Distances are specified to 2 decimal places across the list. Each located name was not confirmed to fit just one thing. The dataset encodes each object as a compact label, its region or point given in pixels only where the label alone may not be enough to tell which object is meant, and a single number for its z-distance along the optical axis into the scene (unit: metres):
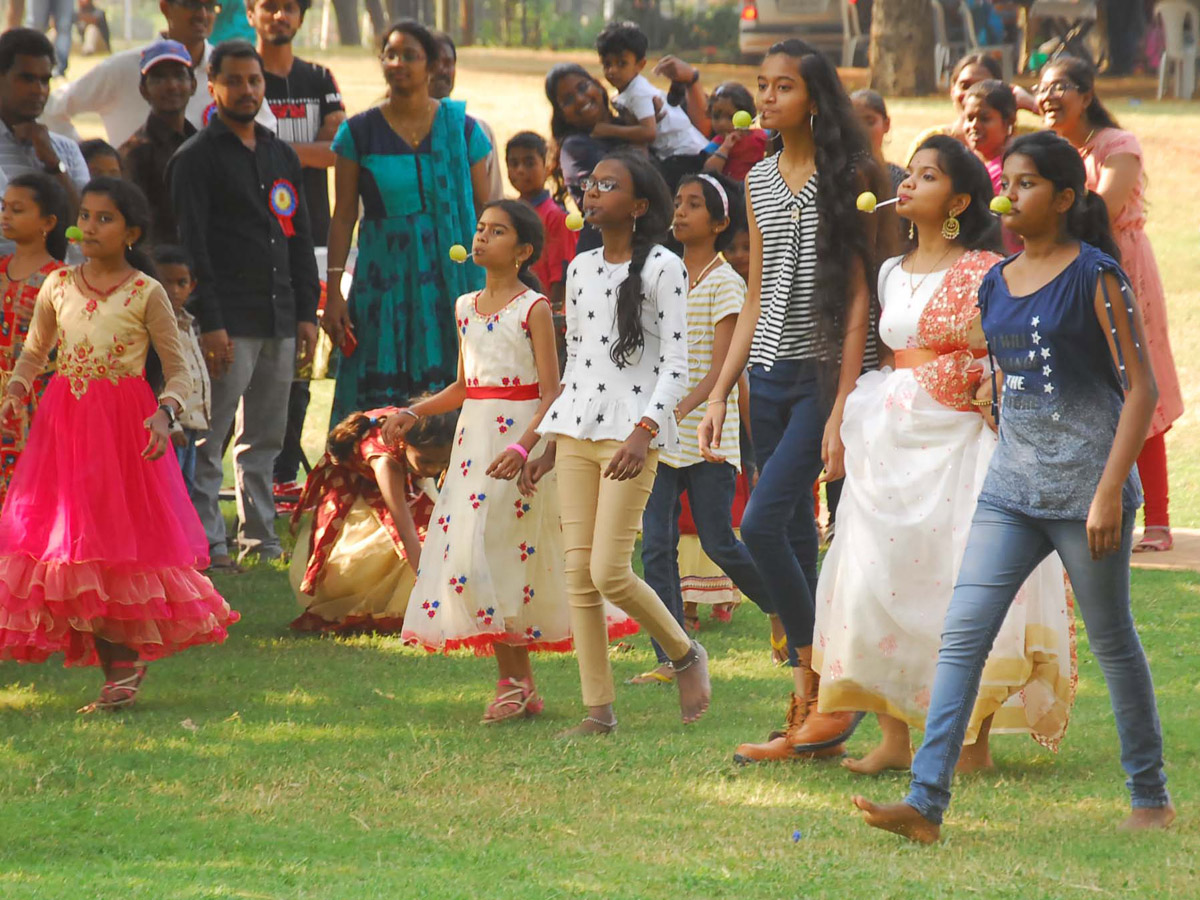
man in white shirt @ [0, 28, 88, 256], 14.98
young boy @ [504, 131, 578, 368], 19.52
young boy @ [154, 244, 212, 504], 13.45
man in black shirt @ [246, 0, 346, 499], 18.78
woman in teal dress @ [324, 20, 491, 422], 16.05
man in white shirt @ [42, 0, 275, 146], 18.58
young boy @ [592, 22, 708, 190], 20.91
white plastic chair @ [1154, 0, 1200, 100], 54.53
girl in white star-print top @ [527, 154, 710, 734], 11.30
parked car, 56.81
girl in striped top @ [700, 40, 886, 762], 10.87
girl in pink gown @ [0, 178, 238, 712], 12.27
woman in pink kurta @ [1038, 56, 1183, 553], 17.19
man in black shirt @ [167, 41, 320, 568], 16.53
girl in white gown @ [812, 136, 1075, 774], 10.15
